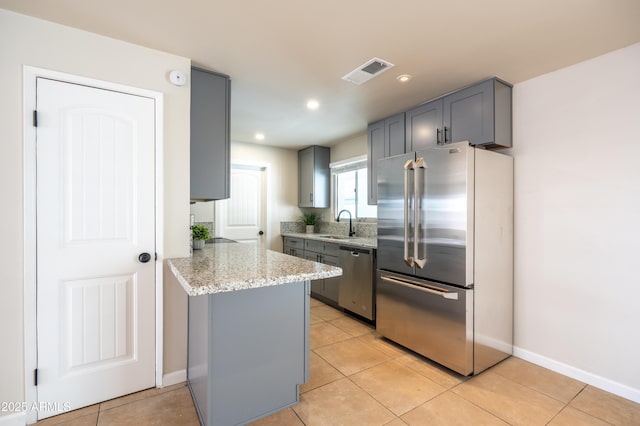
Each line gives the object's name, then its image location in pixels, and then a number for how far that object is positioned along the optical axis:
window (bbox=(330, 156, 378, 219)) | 4.50
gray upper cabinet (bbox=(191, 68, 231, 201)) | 2.43
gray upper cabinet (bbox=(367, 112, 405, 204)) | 3.33
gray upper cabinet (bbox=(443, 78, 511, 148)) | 2.51
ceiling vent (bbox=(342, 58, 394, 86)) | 2.31
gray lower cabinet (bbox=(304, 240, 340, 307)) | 3.97
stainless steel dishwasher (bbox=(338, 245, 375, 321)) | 3.36
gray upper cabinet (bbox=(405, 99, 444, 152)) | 2.92
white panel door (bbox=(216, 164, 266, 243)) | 4.77
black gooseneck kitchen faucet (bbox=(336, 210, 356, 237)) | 4.59
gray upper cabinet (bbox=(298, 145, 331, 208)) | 5.04
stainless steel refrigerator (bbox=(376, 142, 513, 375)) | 2.29
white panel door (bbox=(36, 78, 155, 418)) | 1.84
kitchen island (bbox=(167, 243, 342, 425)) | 1.61
